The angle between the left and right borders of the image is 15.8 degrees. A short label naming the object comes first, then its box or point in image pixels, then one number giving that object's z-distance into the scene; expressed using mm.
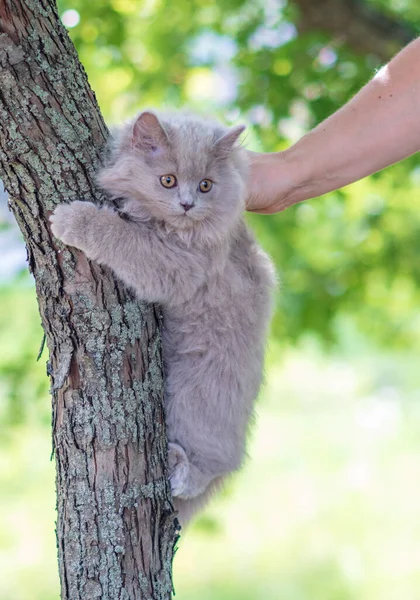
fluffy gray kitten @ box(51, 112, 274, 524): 1123
